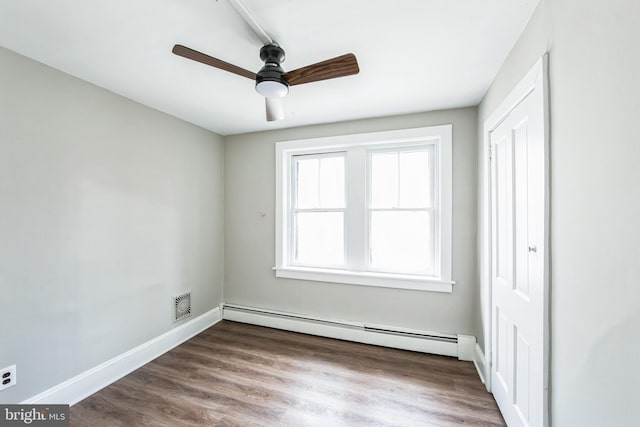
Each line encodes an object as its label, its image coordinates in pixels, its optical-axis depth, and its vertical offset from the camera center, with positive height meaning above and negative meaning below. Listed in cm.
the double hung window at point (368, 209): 269 +5
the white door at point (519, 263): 127 -29
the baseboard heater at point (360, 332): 253 -126
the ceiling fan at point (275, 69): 138 +79
